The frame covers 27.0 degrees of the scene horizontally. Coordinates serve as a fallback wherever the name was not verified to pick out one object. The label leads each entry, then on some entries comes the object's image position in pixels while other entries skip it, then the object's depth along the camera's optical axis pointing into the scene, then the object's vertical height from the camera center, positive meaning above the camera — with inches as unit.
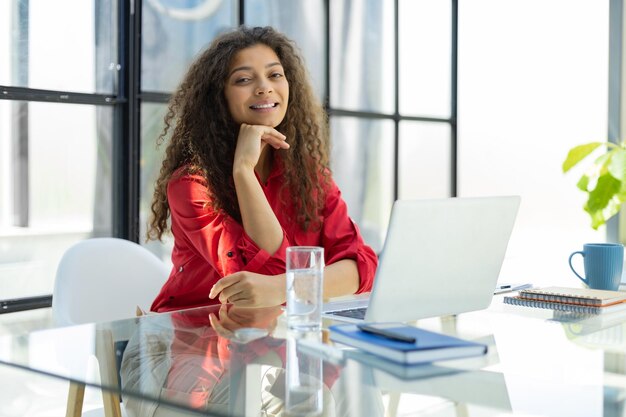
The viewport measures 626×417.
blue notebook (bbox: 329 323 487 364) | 80.6 -10.1
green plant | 195.8 -0.9
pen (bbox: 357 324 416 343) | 81.5 -9.6
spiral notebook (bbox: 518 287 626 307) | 100.0 -10.0
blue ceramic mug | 108.5 -8.2
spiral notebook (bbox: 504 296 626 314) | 99.5 -10.7
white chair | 109.4 -10.7
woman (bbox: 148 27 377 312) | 109.8 -0.8
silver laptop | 88.6 -6.1
